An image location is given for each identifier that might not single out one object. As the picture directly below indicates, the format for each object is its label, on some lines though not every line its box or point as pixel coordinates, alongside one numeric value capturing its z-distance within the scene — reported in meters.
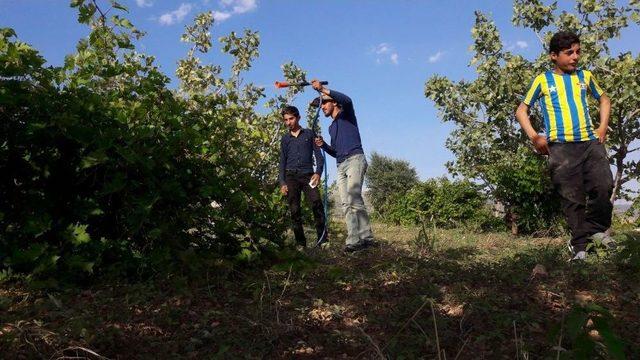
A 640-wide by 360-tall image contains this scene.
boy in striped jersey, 4.45
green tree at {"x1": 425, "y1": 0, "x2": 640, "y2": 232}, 10.03
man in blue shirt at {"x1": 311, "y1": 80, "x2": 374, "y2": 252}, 5.68
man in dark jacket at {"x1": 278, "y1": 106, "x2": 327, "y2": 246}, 6.51
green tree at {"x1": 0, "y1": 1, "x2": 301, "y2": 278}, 3.45
